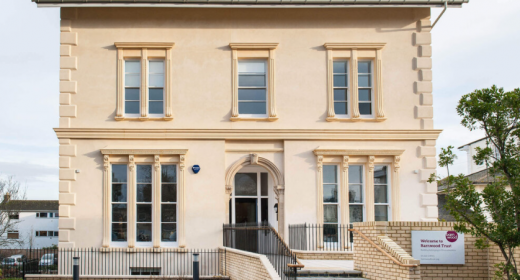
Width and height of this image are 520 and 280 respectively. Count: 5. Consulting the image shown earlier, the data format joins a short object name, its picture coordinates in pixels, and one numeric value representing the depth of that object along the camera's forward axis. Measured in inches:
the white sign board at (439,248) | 549.6
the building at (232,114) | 713.0
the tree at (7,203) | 1946.6
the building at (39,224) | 2706.7
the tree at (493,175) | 464.8
